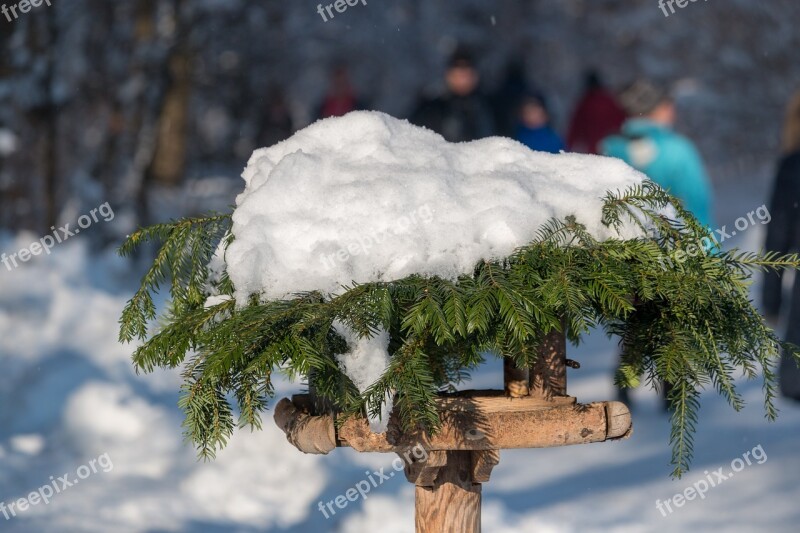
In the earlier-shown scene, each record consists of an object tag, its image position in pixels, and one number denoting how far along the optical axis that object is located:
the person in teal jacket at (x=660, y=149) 12.03
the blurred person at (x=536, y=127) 15.56
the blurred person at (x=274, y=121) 33.28
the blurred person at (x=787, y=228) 12.27
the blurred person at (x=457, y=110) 16.05
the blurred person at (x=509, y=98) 23.09
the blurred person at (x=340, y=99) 26.97
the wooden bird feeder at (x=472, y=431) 5.39
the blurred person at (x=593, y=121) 23.86
